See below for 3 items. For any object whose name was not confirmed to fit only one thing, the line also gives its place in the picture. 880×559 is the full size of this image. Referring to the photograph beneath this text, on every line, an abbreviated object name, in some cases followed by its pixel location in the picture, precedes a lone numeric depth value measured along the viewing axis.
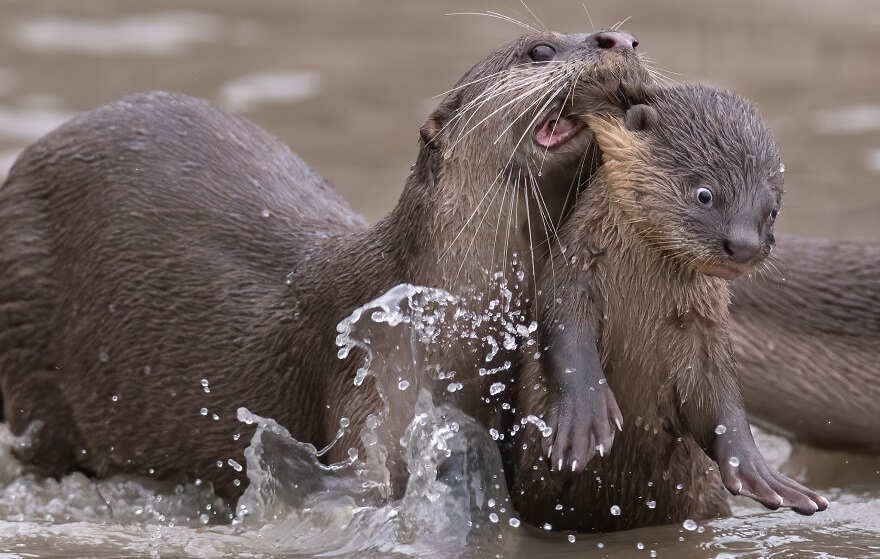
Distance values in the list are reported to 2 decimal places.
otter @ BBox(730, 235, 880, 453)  9.52
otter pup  6.46
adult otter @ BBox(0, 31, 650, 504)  6.98
